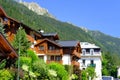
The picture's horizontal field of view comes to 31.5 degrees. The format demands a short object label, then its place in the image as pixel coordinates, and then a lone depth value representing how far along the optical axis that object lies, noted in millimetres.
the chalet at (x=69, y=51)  42289
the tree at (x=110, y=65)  67694
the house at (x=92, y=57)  57627
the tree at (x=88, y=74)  39914
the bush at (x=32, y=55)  30219
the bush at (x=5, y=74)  18840
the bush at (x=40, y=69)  27079
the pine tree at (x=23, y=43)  29553
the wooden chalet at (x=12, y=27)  33893
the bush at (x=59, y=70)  30866
